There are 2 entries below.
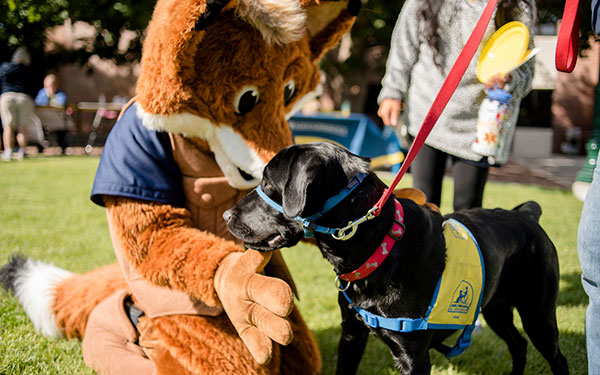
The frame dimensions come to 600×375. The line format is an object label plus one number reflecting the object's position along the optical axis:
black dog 1.86
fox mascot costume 1.82
